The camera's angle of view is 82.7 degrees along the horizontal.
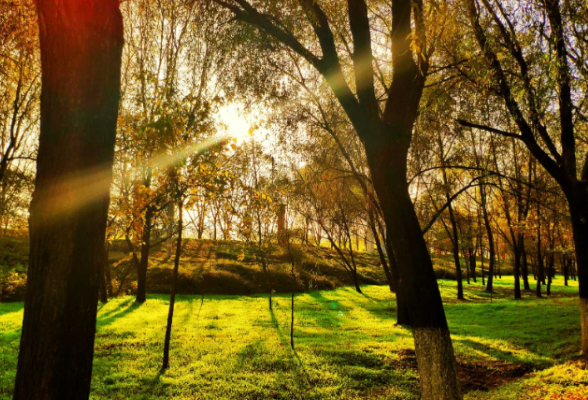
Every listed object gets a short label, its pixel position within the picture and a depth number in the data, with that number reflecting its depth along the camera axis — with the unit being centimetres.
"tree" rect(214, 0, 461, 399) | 479
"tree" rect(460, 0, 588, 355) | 720
